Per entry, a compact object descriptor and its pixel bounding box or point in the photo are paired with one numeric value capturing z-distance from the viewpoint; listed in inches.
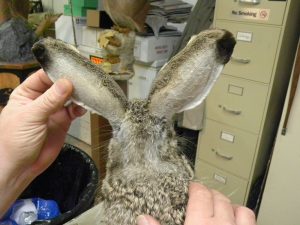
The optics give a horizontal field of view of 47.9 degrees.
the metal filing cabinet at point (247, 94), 66.1
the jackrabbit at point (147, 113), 25.7
